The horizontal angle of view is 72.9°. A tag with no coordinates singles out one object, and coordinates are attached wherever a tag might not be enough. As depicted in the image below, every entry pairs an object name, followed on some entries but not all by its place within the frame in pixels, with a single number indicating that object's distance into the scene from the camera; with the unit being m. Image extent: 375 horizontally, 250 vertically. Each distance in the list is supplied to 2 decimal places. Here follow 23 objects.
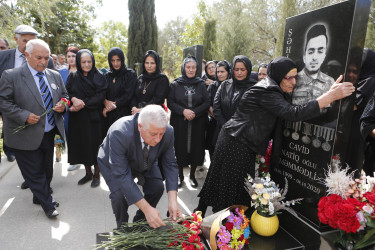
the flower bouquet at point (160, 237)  1.79
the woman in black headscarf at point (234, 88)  3.29
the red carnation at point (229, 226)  2.13
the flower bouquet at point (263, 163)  2.96
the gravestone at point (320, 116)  2.05
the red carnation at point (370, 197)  1.77
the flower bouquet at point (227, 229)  2.01
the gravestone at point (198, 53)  4.93
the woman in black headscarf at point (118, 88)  4.00
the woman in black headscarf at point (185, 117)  3.95
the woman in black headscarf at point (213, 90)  4.29
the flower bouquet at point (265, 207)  2.36
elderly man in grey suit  2.82
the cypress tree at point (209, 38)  13.44
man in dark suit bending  1.87
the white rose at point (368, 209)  1.80
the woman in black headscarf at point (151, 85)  3.99
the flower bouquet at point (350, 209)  1.83
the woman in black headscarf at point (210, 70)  5.50
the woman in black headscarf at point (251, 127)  2.18
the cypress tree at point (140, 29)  13.31
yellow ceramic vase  2.38
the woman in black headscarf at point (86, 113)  3.83
